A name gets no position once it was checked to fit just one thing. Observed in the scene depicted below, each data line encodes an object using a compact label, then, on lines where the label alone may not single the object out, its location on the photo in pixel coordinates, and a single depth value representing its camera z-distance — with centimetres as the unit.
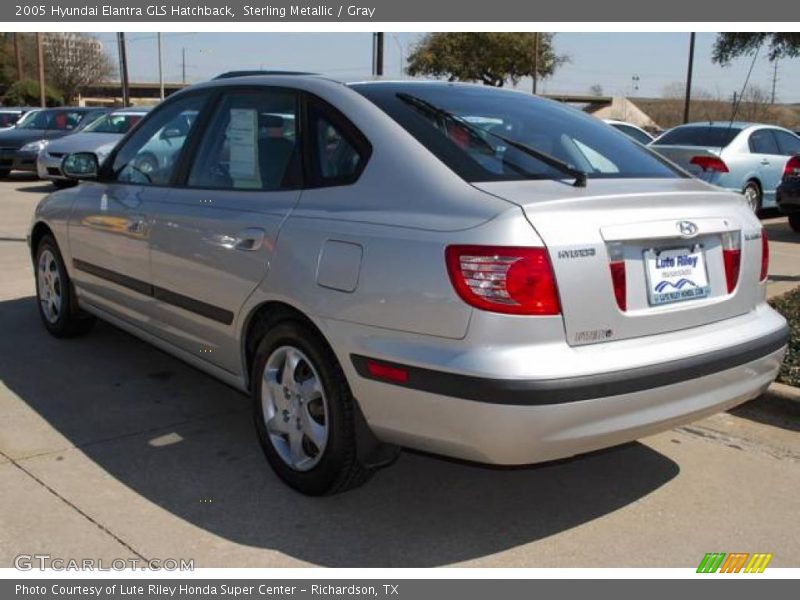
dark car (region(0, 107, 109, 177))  1734
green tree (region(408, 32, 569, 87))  4866
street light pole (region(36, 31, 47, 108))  3562
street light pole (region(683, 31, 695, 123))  2956
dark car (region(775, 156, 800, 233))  1090
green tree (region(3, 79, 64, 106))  4666
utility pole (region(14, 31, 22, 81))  4453
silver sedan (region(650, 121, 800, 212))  1187
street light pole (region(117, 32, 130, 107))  3047
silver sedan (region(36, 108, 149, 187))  1463
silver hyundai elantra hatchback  272
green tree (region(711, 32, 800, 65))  2000
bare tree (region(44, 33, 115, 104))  5991
